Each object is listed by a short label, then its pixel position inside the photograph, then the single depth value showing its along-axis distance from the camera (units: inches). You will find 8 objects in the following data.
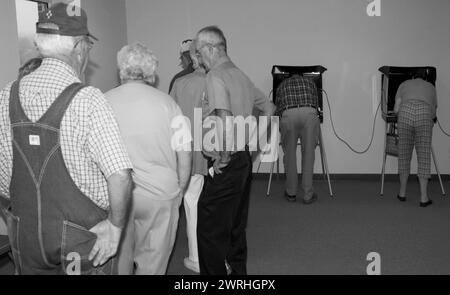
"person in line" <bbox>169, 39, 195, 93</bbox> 132.6
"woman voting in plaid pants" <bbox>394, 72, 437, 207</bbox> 173.6
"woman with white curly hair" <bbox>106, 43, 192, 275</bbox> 76.3
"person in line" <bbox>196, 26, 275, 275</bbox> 94.7
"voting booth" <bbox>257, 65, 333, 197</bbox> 212.2
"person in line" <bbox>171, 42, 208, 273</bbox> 109.5
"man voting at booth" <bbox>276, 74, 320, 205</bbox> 182.5
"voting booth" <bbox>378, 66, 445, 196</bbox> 201.3
